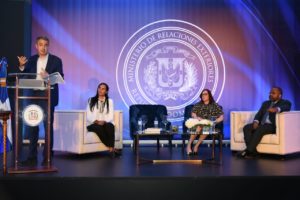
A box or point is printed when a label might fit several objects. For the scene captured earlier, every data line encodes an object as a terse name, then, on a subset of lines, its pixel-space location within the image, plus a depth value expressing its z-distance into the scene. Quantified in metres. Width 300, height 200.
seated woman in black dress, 5.53
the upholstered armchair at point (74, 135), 5.19
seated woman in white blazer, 5.35
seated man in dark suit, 5.19
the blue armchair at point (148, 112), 6.41
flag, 5.55
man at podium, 4.19
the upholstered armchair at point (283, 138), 5.10
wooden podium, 3.74
